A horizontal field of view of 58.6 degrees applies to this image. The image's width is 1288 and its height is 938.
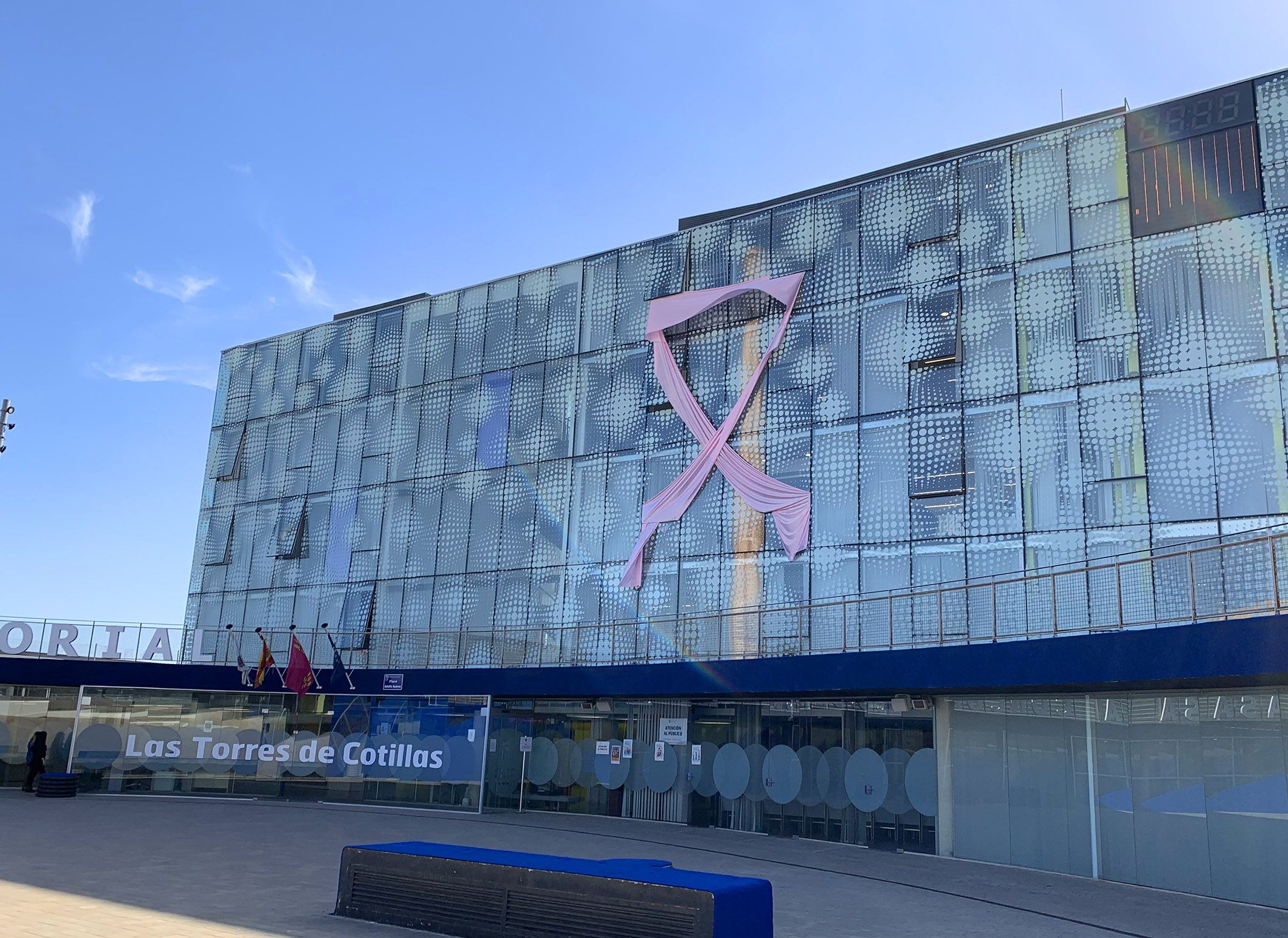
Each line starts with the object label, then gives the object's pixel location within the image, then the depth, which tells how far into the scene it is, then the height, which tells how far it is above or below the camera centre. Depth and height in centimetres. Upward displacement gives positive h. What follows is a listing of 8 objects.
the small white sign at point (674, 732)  2839 +3
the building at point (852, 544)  2062 +502
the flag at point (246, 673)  3083 +107
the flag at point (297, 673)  3088 +111
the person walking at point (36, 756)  2889 -129
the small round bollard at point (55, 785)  2811 -193
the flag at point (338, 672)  3159 +123
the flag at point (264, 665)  3102 +133
